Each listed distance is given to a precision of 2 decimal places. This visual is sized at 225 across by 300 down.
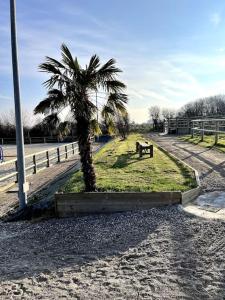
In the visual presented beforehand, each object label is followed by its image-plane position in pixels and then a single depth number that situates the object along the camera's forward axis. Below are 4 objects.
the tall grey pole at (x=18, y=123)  5.54
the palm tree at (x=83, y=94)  5.16
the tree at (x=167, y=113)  45.23
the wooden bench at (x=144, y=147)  9.29
